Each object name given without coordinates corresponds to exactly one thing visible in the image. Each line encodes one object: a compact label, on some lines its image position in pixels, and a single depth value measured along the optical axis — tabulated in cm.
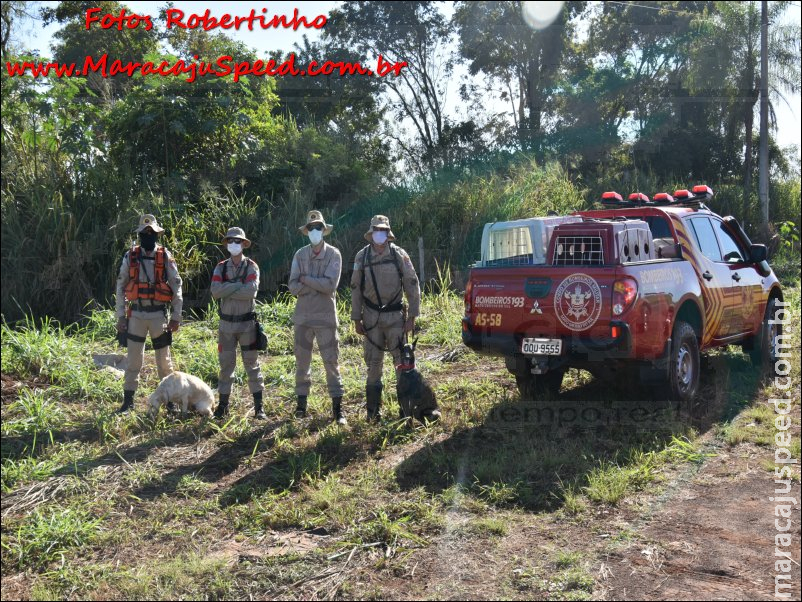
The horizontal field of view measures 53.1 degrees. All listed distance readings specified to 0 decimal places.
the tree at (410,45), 2864
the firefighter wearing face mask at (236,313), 732
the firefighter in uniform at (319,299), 710
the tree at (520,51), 3011
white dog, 736
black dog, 684
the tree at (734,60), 2895
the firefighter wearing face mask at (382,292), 696
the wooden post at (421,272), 1390
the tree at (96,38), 2270
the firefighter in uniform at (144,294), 760
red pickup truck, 628
